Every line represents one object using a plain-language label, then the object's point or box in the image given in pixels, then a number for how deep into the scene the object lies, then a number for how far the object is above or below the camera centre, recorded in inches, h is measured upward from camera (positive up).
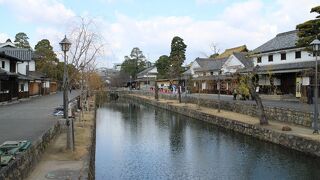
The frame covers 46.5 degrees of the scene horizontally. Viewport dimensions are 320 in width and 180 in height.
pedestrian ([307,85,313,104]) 1128.8 -20.5
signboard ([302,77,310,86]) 1224.8 +22.6
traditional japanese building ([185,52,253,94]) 1930.4 +105.8
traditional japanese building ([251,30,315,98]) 1331.2 +84.9
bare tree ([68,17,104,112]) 938.0 +80.5
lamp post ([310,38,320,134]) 710.0 -11.9
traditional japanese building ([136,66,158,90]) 3676.2 +109.2
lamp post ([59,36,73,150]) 547.3 +9.5
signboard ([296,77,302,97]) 1344.1 +8.4
